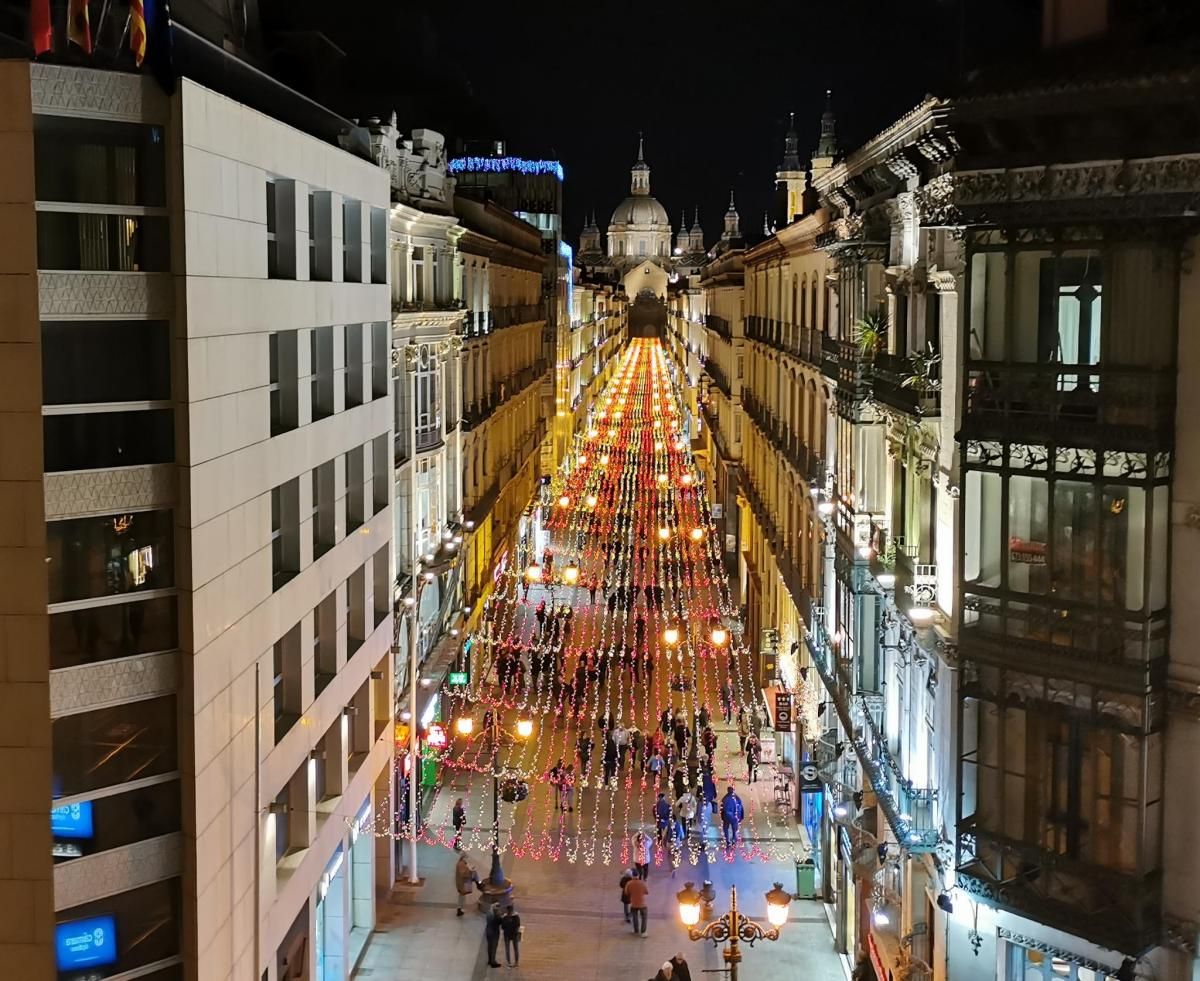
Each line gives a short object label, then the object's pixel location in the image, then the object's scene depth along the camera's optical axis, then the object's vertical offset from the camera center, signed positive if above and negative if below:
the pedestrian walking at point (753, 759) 39.50 -10.94
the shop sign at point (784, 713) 36.03 -8.81
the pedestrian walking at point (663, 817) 34.59 -10.99
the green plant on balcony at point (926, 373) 21.56 -0.20
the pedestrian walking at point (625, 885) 29.28 -10.90
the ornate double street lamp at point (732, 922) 19.02 -7.70
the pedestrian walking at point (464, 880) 31.16 -11.24
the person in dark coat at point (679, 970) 24.23 -10.25
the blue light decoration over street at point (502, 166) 81.20 +11.47
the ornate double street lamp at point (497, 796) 29.42 -10.70
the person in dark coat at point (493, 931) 27.30 -10.81
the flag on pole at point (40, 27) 16.27 +3.76
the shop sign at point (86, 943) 17.66 -7.21
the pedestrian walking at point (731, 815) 34.53 -10.88
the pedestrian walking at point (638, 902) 28.75 -10.79
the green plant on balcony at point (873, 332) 26.56 +0.50
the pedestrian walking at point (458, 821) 34.31 -10.97
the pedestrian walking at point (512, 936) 27.17 -10.84
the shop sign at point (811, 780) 30.78 -9.00
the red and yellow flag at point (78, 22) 16.31 +3.81
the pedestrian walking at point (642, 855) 31.06 -10.85
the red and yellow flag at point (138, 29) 16.83 +3.86
